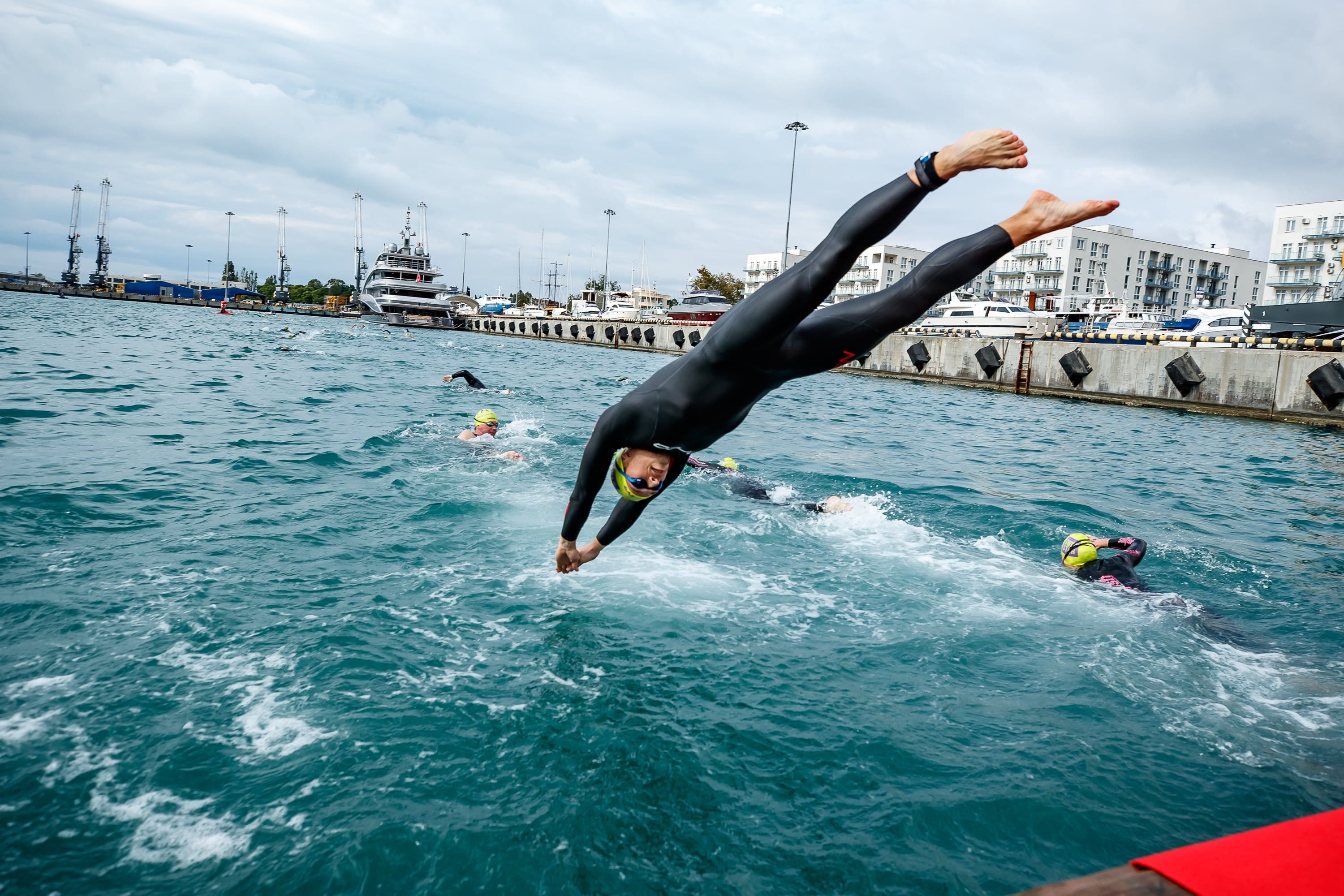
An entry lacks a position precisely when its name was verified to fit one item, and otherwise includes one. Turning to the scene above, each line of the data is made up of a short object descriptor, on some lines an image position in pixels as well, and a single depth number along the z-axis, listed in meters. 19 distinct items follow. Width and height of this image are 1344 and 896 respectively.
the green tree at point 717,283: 99.62
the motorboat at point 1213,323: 35.75
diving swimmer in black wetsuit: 4.17
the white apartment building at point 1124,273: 85.06
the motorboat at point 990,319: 43.12
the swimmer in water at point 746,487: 10.84
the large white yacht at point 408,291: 82.38
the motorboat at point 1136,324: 42.56
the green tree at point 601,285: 146.45
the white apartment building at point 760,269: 126.00
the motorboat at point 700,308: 62.88
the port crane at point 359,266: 118.50
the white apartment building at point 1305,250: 69.06
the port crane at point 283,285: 129.75
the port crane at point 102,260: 115.75
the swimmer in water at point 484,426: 14.12
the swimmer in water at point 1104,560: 8.07
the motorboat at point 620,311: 80.81
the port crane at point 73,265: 112.12
